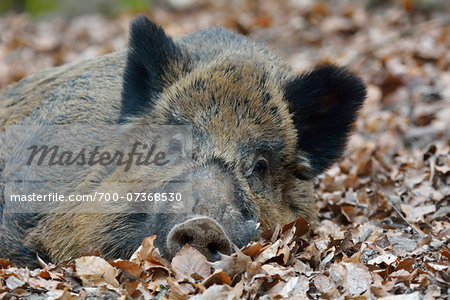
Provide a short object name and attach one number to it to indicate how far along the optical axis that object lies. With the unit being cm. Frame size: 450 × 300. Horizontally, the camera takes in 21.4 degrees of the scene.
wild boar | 932
